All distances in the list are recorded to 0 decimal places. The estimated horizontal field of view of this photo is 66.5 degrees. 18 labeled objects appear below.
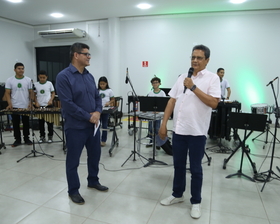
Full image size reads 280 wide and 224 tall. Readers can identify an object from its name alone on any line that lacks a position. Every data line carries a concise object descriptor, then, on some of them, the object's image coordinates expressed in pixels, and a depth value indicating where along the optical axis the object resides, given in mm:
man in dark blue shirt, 2178
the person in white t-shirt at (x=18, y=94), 4328
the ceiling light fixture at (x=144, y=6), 6129
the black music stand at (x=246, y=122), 2963
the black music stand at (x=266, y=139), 3885
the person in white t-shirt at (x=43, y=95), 4715
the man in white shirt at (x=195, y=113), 1970
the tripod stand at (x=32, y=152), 3824
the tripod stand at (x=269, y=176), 2876
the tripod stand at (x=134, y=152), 3518
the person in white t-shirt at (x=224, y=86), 6016
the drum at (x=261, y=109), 4246
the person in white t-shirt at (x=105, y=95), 4454
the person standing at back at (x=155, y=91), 4484
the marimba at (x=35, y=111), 3928
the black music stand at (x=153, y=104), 3435
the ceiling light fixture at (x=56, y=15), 7139
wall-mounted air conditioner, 7680
